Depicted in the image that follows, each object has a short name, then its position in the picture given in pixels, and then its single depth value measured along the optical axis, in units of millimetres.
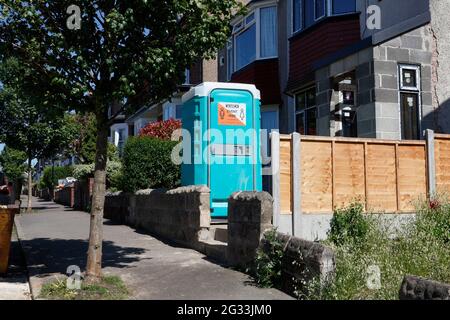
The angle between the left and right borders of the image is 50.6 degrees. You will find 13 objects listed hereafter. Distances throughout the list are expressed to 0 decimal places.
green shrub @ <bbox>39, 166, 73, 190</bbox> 37722
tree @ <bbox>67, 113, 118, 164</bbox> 23836
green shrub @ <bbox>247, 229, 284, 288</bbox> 6270
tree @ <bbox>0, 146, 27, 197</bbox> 44188
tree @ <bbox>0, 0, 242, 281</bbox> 6121
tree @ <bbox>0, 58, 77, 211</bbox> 20641
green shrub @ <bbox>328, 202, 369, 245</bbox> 7422
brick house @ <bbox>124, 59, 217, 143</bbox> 26653
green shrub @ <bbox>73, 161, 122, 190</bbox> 16650
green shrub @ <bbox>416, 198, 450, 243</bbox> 7316
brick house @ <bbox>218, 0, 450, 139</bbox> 9930
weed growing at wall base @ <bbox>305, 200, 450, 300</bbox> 5254
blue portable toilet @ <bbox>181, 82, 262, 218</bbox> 9297
